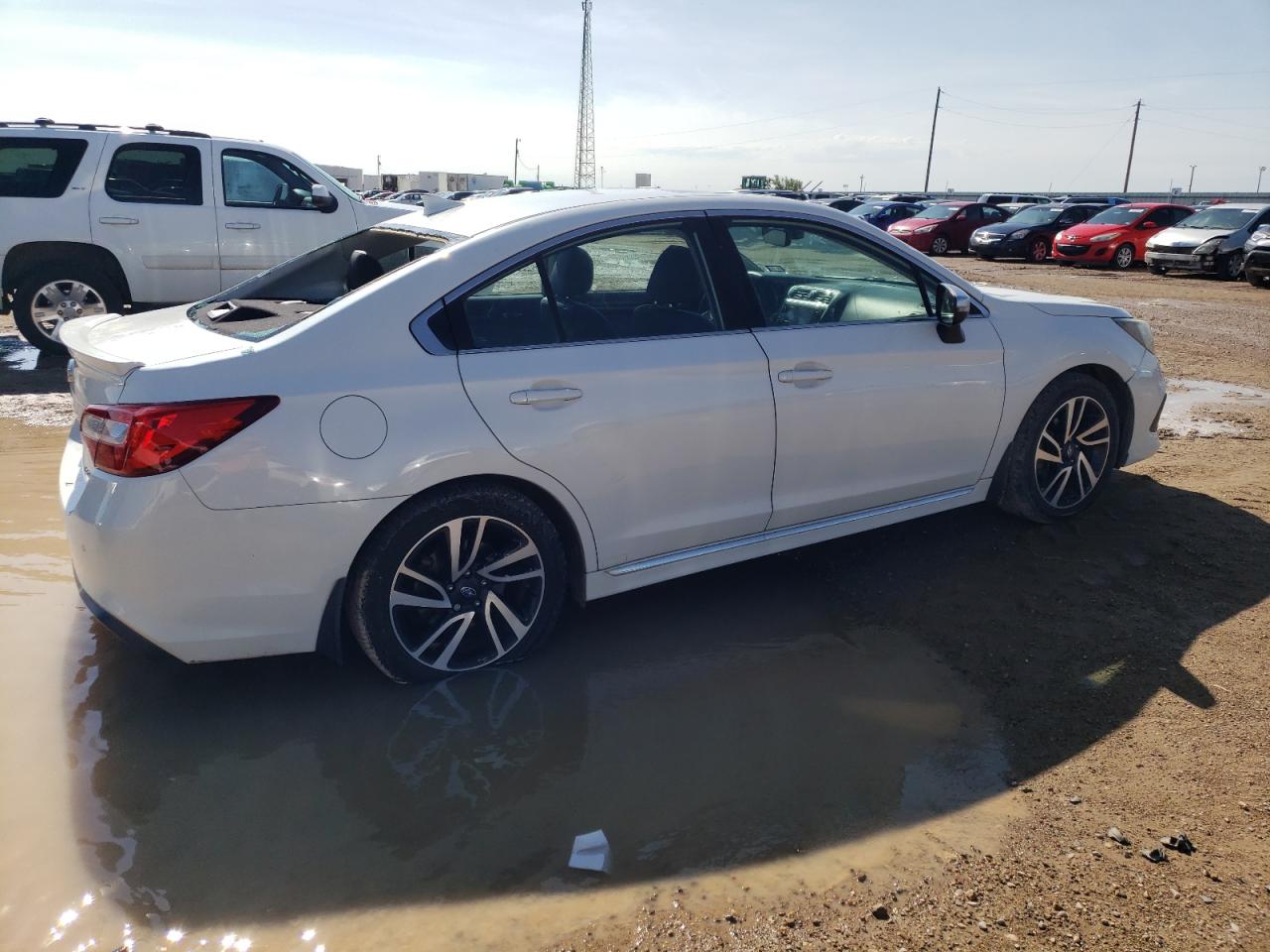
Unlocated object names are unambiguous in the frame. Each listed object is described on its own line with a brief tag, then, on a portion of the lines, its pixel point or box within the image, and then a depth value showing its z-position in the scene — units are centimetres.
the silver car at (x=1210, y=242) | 1992
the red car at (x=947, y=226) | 2636
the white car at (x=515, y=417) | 296
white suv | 852
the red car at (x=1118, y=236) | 2214
